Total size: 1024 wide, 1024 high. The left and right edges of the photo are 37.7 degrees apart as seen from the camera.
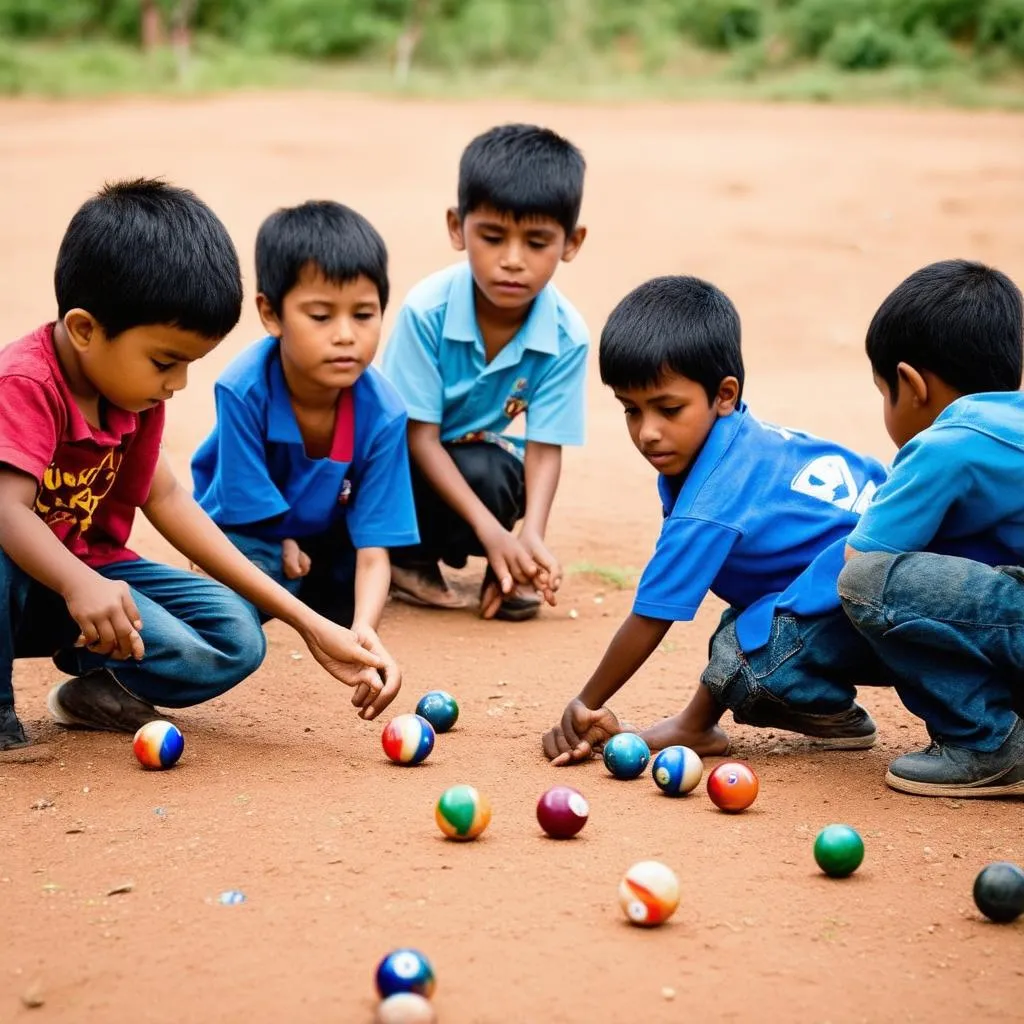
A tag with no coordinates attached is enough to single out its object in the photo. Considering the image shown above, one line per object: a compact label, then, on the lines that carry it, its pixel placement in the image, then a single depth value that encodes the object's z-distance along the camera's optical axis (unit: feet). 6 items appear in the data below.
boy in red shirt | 14.02
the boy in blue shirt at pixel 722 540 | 14.83
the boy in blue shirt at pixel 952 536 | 13.62
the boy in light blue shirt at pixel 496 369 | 20.75
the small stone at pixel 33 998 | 9.79
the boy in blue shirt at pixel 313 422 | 17.52
